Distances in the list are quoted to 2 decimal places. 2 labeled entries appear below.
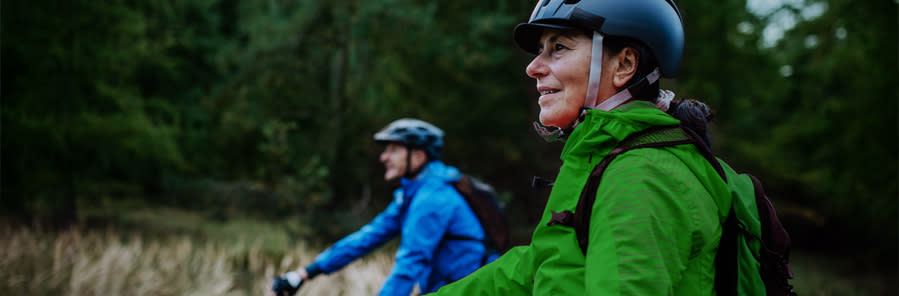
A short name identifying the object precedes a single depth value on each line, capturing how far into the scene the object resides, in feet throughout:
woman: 3.81
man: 11.12
